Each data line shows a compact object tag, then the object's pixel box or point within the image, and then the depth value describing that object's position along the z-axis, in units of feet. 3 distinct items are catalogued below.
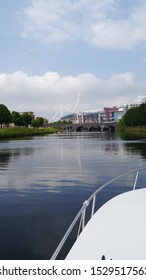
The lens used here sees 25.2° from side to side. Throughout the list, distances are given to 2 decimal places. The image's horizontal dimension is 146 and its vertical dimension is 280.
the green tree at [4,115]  482.41
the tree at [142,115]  496.72
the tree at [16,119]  598.34
